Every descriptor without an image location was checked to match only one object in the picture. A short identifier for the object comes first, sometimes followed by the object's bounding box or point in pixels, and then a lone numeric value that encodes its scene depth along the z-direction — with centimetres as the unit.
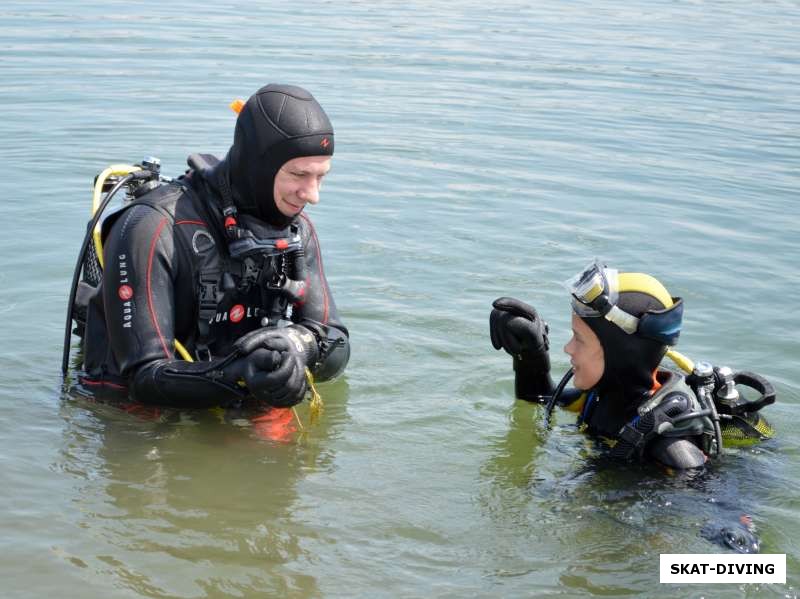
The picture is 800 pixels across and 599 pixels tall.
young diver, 415
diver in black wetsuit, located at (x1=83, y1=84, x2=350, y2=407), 425
